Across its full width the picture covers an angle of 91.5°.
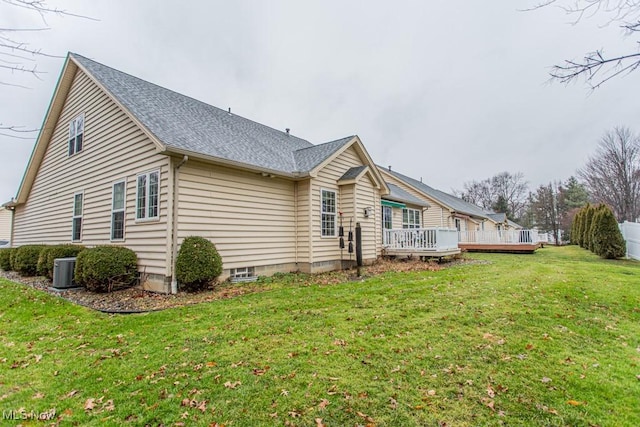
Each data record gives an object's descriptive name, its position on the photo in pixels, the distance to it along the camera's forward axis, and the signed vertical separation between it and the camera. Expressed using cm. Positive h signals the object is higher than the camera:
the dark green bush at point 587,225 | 1976 +64
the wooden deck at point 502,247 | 1872 -75
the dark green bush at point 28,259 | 1112 -71
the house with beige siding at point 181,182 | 789 +176
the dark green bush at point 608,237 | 1450 -12
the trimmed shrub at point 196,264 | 726 -60
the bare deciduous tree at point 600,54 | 286 +175
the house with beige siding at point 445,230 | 1351 +29
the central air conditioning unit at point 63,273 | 845 -90
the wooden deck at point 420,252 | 1283 -68
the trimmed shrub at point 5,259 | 1356 -83
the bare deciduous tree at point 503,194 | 5153 +710
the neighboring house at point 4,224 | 3366 +178
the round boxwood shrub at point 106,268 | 755 -71
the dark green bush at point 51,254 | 961 -46
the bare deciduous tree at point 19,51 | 310 +196
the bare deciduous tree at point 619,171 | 2409 +514
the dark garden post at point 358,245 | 1042 -28
